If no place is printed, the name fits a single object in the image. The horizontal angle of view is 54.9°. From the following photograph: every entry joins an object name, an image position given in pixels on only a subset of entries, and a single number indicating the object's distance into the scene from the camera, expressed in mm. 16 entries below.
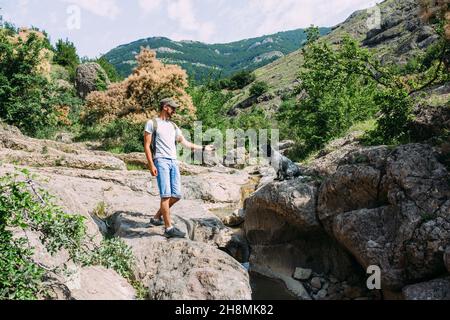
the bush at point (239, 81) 71250
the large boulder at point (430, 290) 6363
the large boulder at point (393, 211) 6953
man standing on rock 7457
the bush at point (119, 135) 21500
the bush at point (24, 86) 21266
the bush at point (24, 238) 4660
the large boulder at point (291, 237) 9250
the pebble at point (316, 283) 9055
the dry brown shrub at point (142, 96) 22469
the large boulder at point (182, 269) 5613
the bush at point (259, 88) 58469
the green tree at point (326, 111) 19016
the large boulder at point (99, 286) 5148
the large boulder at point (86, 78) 41312
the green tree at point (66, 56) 51281
